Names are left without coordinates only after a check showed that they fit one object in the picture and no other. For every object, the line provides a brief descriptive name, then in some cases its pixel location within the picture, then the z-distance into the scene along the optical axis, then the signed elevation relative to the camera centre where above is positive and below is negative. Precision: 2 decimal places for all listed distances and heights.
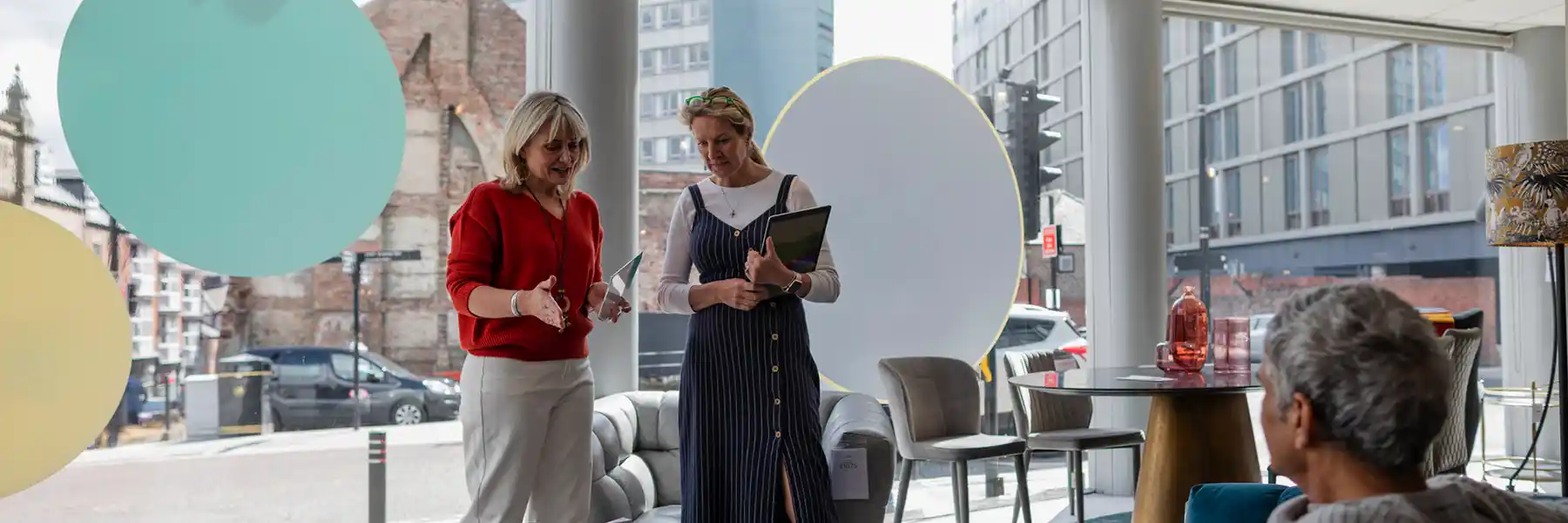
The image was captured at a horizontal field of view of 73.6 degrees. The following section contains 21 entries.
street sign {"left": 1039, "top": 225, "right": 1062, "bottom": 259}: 5.54 +0.20
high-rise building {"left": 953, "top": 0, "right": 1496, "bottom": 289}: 7.31 +1.02
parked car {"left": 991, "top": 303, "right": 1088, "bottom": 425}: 5.37 -0.30
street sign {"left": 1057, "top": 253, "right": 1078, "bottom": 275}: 5.66 +0.08
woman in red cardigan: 2.10 -0.10
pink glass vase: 3.82 -0.24
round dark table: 3.47 -0.56
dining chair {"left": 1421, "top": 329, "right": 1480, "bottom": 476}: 4.16 -0.53
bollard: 3.65 -0.68
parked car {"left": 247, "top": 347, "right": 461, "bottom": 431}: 3.72 -0.40
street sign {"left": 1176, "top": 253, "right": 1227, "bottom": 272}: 6.47 +0.11
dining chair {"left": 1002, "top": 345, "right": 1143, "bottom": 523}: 4.21 -0.63
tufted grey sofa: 3.23 -0.58
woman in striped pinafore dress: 2.48 -0.20
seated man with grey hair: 1.08 -0.14
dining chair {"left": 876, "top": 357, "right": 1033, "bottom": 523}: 3.90 -0.56
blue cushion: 1.60 -0.35
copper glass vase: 3.71 -0.21
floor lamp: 3.86 +0.30
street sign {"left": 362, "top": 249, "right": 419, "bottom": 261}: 3.85 +0.10
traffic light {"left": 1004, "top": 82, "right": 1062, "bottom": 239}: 5.58 +0.75
